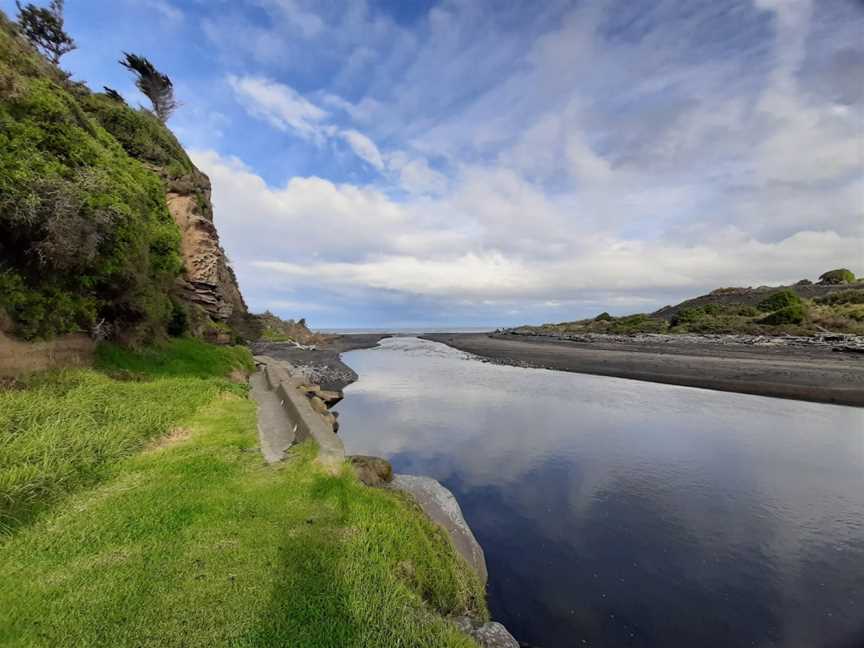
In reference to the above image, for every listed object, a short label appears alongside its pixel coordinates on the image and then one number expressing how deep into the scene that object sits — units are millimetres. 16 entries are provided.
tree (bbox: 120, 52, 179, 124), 29391
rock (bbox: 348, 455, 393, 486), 8055
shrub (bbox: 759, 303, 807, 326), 48500
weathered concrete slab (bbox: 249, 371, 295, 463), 8828
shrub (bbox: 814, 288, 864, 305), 53628
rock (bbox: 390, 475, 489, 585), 7090
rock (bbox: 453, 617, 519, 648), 4555
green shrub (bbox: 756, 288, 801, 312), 56100
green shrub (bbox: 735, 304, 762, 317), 60531
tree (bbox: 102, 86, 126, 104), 23244
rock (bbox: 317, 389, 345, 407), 20625
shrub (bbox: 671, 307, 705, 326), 65688
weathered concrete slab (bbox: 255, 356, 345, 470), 7527
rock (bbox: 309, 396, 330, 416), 15856
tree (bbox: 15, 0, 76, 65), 25688
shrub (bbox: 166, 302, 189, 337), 17609
